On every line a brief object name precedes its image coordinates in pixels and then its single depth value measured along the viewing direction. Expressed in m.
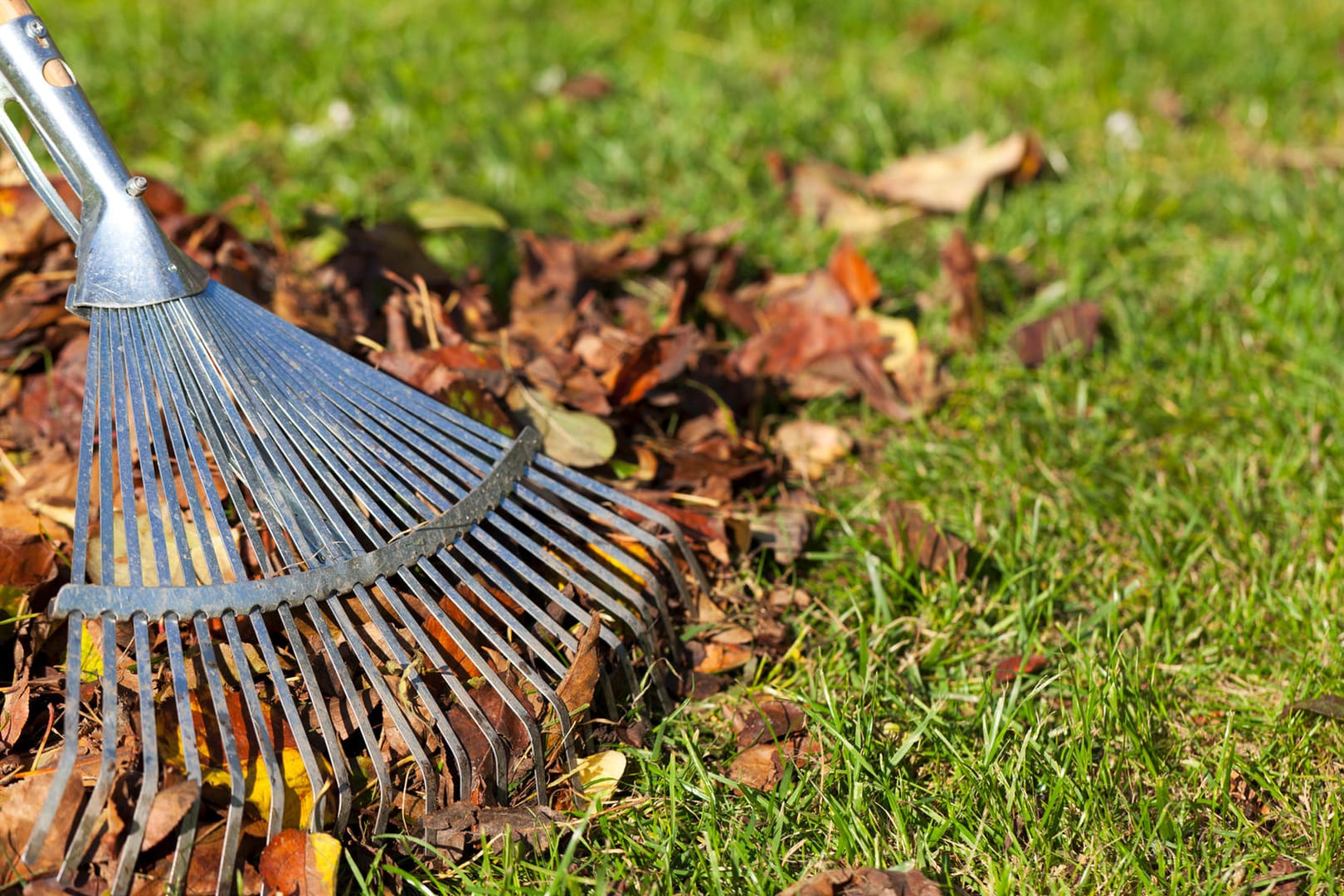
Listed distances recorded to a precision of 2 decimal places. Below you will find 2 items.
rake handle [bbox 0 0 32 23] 2.07
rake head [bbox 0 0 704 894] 1.98
